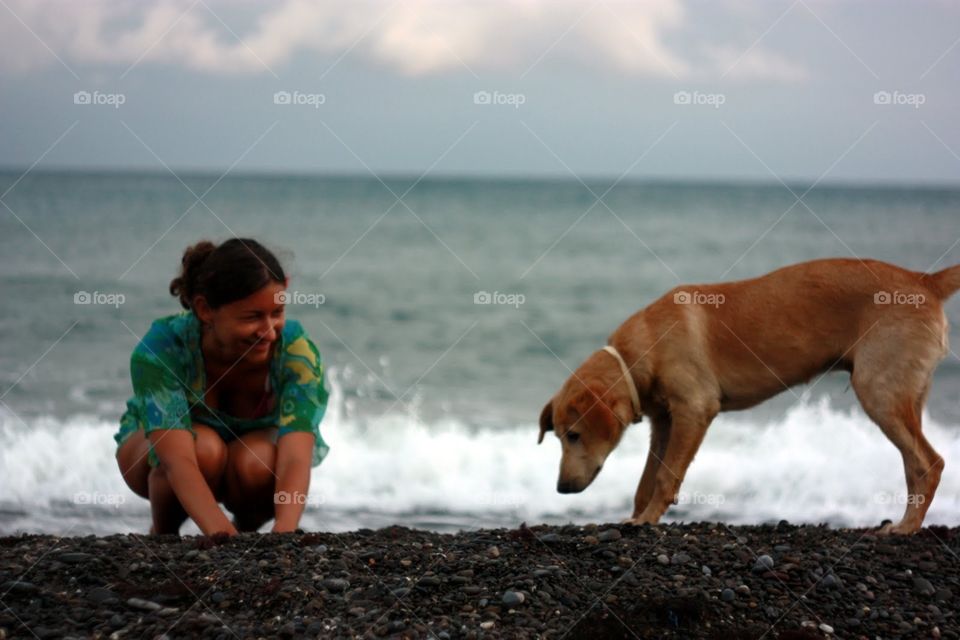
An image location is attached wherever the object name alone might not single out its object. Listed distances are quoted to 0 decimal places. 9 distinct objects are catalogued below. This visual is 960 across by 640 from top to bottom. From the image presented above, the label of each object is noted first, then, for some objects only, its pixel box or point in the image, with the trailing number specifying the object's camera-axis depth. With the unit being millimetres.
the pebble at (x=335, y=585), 4000
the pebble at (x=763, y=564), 4312
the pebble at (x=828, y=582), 4218
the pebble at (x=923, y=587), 4305
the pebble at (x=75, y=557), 4312
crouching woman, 5055
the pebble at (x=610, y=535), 4672
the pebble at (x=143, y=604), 3812
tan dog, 5754
